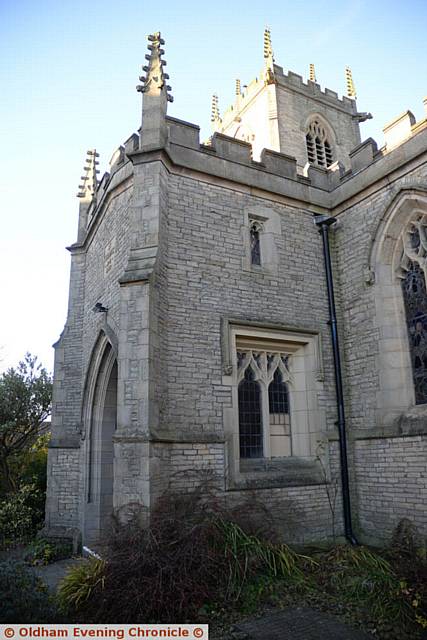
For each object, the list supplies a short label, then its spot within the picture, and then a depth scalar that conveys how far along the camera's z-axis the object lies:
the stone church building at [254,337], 7.42
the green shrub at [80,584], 5.41
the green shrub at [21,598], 4.28
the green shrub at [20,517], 10.80
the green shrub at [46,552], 8.94
